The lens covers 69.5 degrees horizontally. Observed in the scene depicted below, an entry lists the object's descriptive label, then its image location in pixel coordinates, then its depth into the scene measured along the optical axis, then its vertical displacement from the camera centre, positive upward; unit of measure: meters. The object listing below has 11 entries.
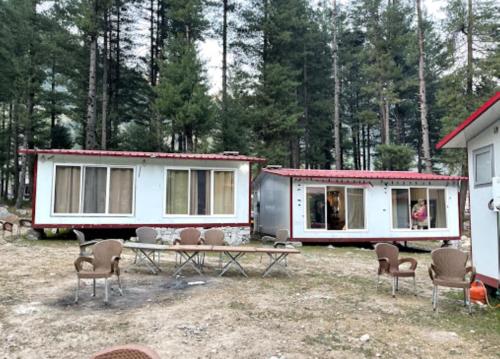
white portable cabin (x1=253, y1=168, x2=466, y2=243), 11.35 -0.06
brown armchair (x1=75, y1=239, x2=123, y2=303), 4.95 -0.77
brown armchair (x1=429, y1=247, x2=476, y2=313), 4.89 -0.88
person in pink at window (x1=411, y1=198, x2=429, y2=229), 11.89 -0.36
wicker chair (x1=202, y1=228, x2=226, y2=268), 7.87 -0.77
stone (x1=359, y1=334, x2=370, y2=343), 3.70 -1.39
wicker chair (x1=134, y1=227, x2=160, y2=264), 7.71 -0.70
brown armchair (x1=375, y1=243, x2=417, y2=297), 5.48 -0.92
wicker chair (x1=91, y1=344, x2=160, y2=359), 1.64 -0.69
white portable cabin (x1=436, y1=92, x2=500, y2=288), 5.25 +0.31
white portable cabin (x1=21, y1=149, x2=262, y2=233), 10.00 +0.37
